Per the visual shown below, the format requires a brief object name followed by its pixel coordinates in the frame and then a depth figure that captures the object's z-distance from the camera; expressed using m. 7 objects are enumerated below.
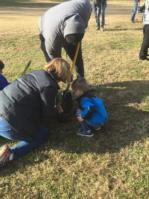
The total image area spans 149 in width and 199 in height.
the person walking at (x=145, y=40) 4.23
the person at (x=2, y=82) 2.98
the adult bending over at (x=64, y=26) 2.85
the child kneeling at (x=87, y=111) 2.64
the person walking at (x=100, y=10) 6.76
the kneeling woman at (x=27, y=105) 2.37
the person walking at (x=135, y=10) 7.46
